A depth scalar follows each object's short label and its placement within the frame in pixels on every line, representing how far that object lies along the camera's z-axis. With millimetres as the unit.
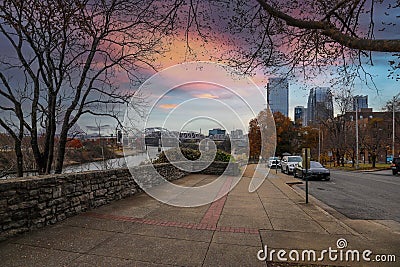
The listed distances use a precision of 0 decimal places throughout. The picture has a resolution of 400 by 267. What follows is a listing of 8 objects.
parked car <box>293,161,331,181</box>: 22812
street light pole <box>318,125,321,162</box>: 65375
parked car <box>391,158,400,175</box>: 31830
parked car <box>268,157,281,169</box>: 41881
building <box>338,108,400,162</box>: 51344
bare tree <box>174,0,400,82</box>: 5676
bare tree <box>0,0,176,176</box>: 8625
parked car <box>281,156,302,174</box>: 30003
